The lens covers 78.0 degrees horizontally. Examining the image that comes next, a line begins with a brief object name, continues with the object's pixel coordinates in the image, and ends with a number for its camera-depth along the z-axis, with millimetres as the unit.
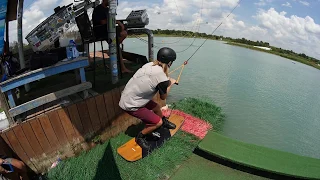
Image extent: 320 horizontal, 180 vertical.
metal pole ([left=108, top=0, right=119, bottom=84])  3848
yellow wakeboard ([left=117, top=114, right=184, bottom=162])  3549
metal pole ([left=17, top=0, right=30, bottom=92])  3963
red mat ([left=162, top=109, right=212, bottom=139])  4461
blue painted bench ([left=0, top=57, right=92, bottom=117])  2955
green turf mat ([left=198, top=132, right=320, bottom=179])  3568
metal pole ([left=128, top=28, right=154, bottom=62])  5258
